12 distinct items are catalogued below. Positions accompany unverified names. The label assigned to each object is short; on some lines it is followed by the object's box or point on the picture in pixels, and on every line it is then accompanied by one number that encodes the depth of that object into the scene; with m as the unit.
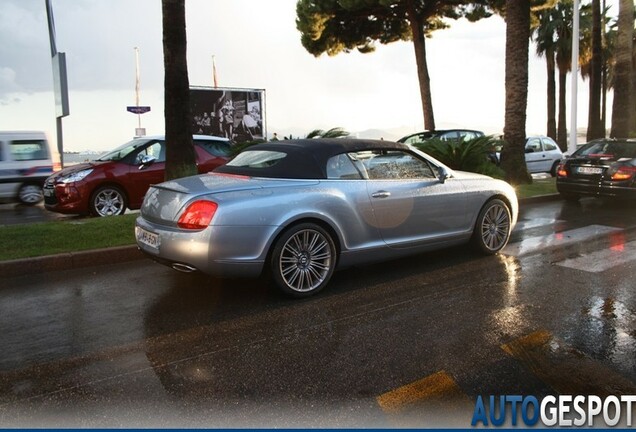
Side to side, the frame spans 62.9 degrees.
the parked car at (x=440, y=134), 15.82
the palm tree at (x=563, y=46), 34.88
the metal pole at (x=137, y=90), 38.06
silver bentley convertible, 4.41
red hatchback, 9.37
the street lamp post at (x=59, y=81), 16.91
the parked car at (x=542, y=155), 17.34
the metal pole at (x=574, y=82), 17.28
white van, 11.81
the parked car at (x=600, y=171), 9.85
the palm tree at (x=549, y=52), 34.97
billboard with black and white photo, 24.84
